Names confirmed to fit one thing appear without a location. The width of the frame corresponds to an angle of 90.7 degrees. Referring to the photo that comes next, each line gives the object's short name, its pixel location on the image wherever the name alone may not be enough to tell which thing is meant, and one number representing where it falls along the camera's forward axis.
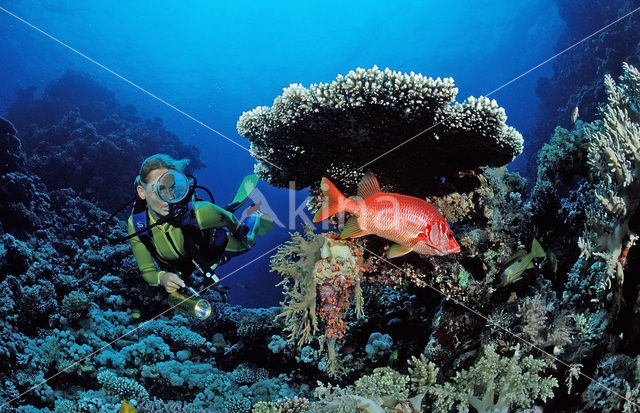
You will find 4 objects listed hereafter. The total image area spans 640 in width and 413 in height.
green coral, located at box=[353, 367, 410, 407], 2.19
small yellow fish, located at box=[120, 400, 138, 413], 2.29
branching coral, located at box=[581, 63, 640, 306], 2.15
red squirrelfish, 2.07
